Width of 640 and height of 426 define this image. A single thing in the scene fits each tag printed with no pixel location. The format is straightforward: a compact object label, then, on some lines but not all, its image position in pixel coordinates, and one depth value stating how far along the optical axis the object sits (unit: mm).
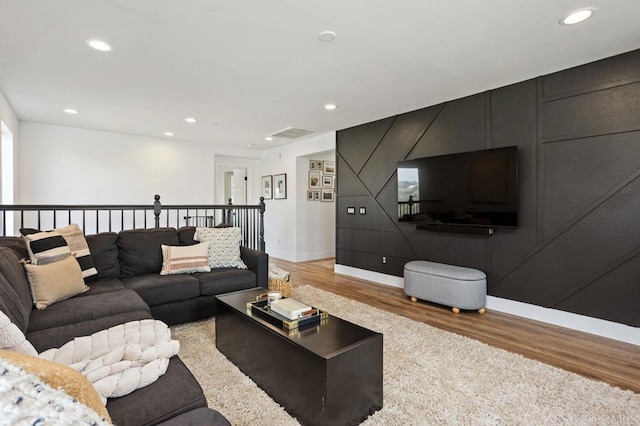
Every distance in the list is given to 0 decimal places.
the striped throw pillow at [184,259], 3166
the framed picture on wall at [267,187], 7258
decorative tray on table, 1932
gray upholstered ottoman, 3410
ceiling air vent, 5427
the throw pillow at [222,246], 3453
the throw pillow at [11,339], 1039
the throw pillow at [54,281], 2145
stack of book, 1976
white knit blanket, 1209
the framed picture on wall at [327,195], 6939
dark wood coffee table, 1567
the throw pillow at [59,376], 659
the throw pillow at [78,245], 2666
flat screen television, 3377
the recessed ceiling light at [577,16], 2141
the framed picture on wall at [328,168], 6965
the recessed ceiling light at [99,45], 2547
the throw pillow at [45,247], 2336
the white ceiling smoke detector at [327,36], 2429
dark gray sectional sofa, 1174
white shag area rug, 1739
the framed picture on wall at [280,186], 6790
